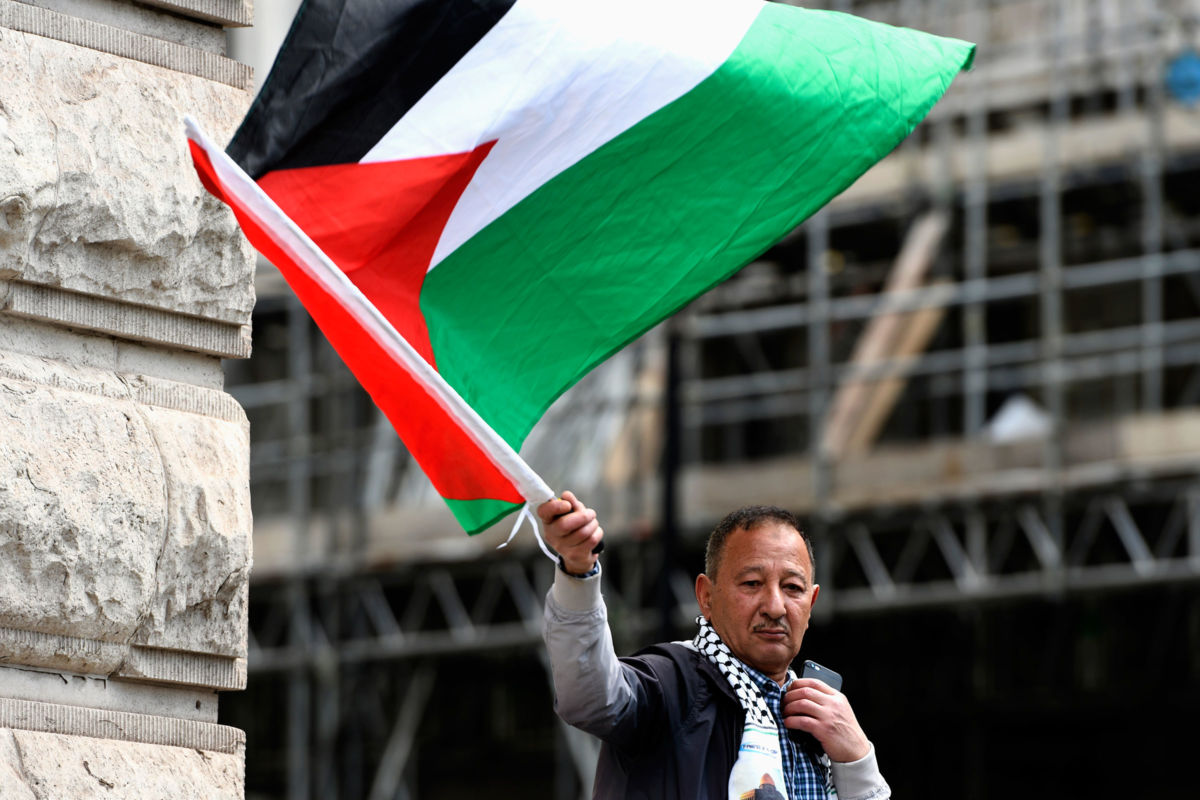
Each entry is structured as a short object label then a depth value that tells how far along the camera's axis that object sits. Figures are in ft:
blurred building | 112.27
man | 25.38
